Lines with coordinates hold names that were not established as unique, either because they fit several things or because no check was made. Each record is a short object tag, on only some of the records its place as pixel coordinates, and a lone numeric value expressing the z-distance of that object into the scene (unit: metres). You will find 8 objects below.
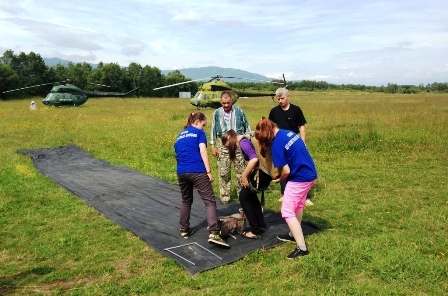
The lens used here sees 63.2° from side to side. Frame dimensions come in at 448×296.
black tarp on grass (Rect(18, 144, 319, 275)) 4.98
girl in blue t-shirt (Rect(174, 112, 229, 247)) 5.16
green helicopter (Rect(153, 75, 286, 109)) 31.62
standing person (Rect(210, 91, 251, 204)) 6.36
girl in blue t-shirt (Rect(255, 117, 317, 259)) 4.61
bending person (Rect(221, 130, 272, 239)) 5.26
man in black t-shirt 6.81
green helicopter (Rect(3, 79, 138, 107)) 33.78
